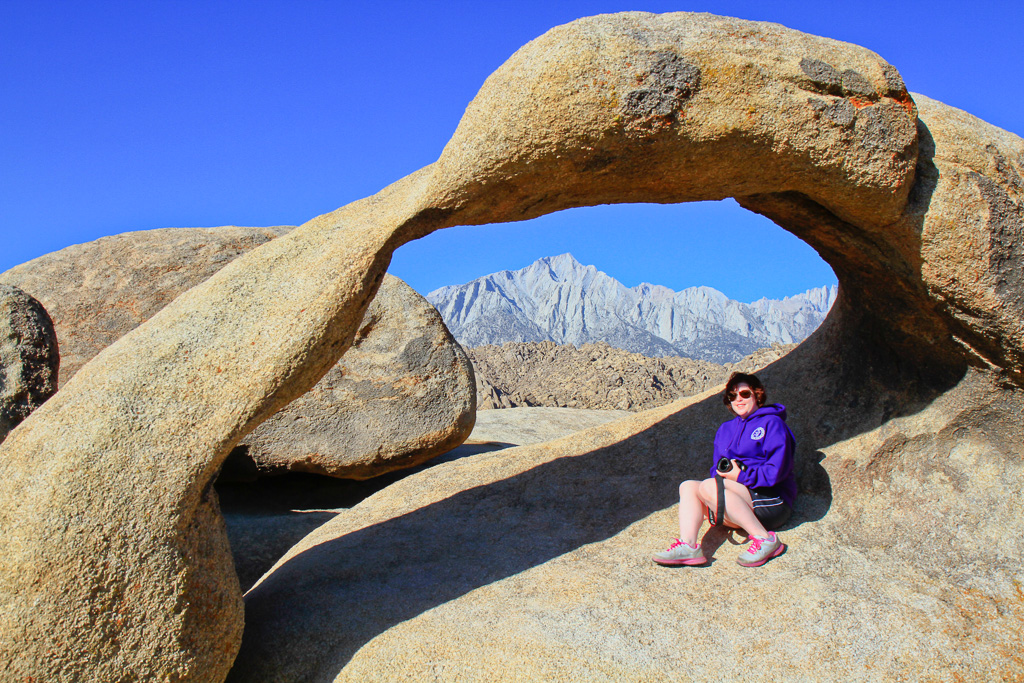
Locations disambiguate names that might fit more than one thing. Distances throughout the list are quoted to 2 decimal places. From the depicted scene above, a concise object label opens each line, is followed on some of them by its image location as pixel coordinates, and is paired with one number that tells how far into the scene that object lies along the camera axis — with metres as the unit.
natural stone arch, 2.39
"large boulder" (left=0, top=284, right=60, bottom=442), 3.26
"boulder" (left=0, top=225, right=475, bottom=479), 5.02
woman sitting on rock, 3.19
